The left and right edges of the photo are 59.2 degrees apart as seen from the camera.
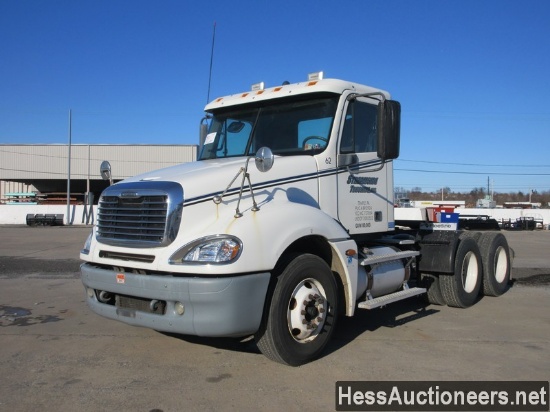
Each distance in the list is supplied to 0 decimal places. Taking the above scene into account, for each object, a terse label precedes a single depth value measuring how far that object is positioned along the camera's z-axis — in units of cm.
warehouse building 5262
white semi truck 407
